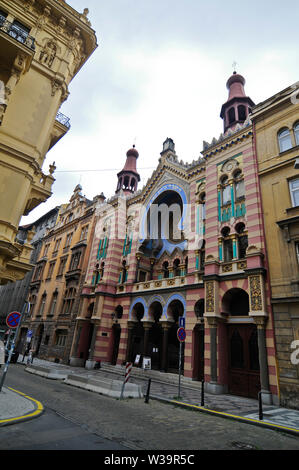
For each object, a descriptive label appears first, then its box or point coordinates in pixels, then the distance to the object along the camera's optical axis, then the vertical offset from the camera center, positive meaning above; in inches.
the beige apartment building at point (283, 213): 537.3 +327.2
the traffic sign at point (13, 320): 414.8 +31.0
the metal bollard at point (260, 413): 375.6 -59.8
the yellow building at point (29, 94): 446.6 +431.3
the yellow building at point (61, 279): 1253.7 +319.2
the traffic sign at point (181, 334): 527.8 +43.3
